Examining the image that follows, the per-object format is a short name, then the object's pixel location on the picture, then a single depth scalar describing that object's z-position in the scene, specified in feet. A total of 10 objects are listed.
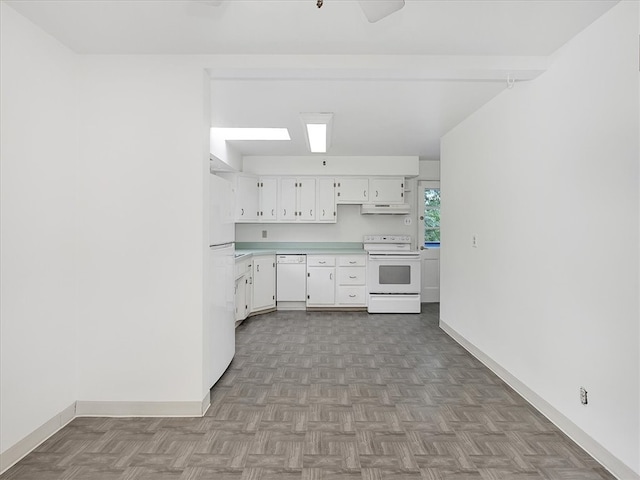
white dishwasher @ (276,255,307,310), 20.40
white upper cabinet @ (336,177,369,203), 21.11
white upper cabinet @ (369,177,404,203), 21.17
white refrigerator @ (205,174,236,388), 9.85
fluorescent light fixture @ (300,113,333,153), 13.10
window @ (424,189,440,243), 22.77
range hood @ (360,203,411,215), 21.29
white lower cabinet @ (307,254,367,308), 20.34
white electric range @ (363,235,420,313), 19.79
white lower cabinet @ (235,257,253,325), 16.83
